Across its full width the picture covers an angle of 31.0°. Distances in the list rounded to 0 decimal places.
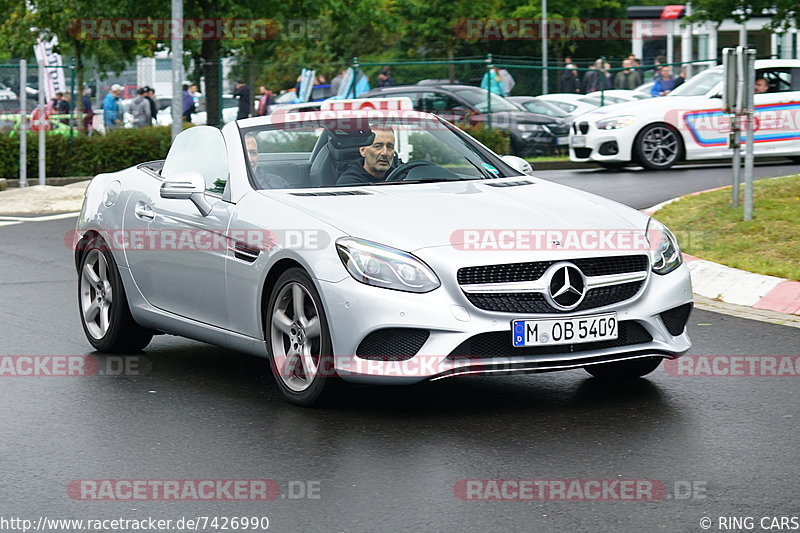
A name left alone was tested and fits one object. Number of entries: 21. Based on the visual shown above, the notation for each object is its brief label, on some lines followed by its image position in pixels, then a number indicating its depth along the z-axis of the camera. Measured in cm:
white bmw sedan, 2205
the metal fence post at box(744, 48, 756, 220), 1295
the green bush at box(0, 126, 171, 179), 2394
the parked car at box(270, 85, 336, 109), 3116
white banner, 2436
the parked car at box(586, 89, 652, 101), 3077
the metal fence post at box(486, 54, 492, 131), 2662
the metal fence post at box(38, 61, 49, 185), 2127
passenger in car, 761
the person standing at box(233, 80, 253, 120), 2936
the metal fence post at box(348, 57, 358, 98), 2817
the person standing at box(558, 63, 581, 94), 3061
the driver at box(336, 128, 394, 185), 782
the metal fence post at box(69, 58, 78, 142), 2436
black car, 2697
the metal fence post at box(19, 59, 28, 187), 2194
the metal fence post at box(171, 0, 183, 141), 2286
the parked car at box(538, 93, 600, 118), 2930
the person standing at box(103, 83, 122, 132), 2687
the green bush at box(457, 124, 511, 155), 2554
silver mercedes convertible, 650
